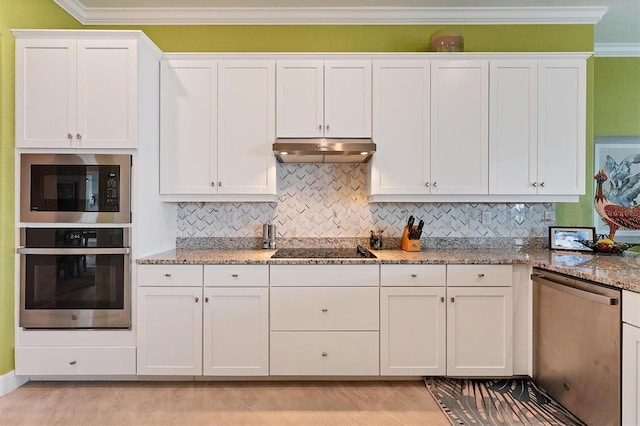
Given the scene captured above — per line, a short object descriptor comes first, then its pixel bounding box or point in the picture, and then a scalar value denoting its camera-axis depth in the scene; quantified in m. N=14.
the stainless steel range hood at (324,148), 2.46
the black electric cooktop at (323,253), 2.43
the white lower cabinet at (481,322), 2.31
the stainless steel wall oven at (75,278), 2.25
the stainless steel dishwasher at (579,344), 1.65
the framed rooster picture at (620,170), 3.27
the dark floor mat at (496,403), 1.96
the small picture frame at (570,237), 2.72
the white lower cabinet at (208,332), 2.29
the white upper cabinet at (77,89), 2.26
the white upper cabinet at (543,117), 2.59
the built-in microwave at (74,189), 2.25
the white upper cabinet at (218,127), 2.59
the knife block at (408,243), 2.72
